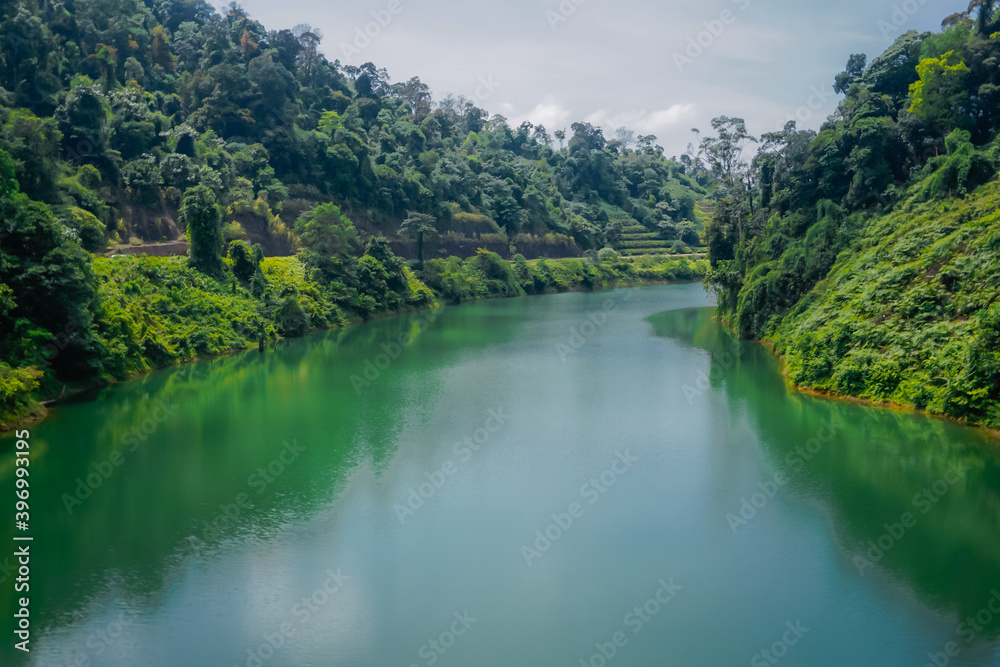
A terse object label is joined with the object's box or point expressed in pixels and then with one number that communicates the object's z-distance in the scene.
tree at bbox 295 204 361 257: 37.75
